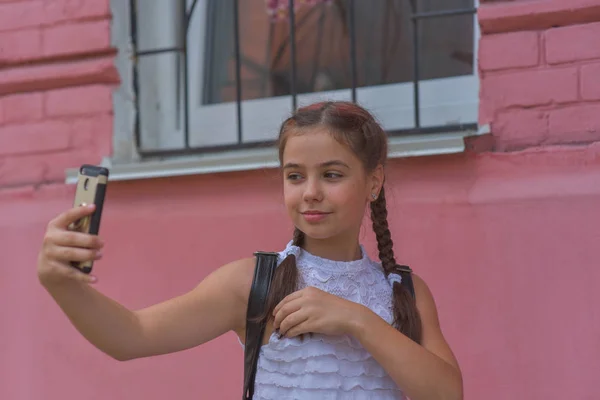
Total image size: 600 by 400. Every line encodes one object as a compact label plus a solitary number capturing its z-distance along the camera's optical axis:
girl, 3.15
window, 4.07
